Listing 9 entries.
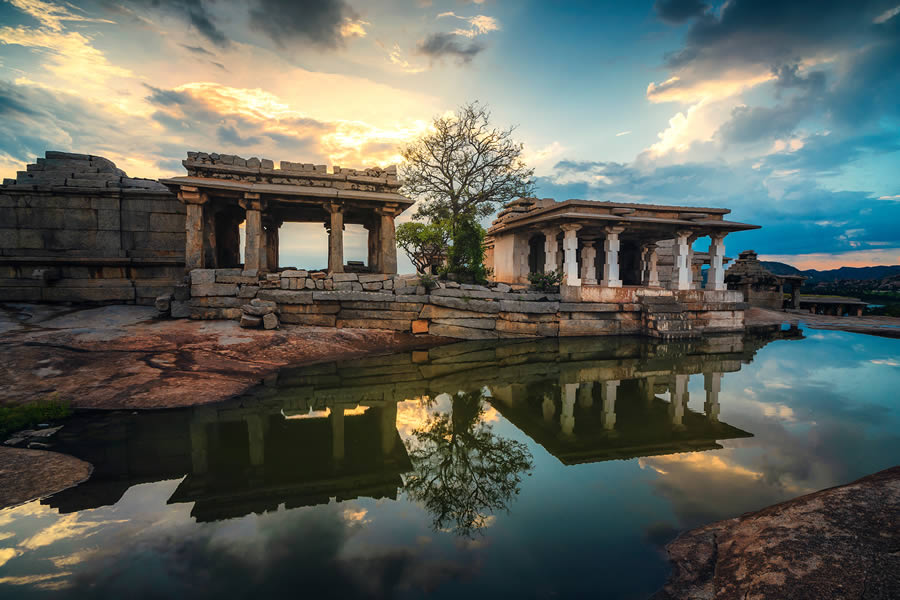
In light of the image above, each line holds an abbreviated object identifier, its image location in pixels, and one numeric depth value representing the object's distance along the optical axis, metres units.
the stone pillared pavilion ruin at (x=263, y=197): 11.66
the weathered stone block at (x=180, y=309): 10.77
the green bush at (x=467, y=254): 13.70
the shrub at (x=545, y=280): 14.19
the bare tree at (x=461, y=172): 21.19
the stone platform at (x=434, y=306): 11.06
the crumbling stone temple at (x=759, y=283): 23.95
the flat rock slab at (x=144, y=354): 6.01
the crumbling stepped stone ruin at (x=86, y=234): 11.84
